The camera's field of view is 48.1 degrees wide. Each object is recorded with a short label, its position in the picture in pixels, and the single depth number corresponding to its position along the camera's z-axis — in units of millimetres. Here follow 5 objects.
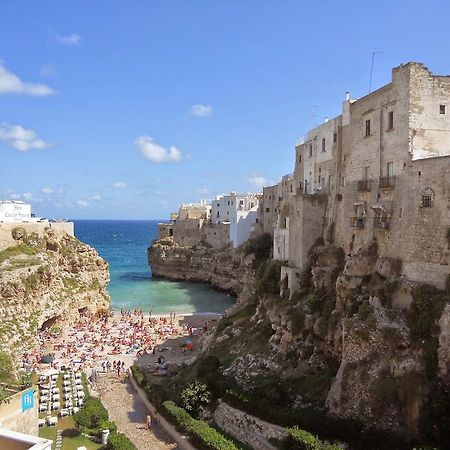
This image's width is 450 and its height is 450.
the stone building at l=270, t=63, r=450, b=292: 21906
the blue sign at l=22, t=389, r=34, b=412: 19562
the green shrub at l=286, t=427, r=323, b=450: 18234
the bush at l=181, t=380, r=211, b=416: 24703
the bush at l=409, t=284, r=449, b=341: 19938
